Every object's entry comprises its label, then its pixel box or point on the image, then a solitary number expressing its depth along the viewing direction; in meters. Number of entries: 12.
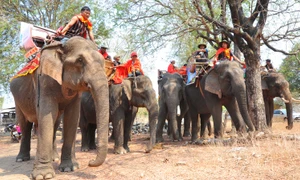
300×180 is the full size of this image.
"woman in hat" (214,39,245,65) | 10.52
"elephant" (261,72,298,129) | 13.84
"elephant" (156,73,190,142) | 10.18
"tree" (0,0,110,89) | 17.27
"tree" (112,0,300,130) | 8.93
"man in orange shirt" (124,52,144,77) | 9.54
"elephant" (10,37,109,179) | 5.37
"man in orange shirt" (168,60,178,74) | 14.20
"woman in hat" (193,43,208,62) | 10.92
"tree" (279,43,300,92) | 33.67
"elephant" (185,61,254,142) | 8.95
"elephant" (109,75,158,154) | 8.55
